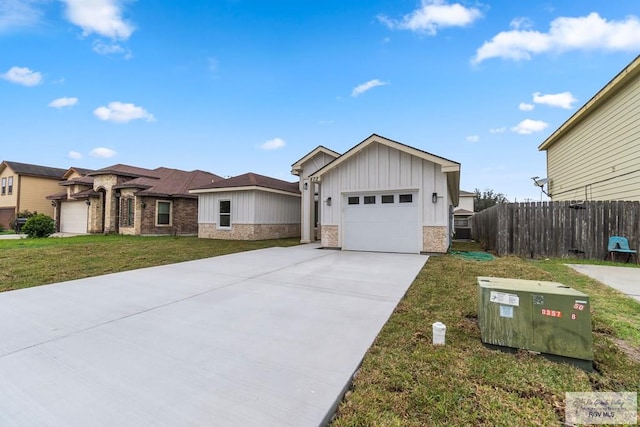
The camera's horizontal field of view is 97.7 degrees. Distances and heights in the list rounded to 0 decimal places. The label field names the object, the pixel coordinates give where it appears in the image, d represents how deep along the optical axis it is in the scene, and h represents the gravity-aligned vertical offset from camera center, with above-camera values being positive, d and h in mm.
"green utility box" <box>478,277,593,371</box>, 2580 -956
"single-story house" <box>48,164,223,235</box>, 17438 +1076
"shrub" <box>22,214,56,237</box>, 15164 -412
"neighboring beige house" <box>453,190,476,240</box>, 22609 -224
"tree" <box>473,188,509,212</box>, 41406 +3746
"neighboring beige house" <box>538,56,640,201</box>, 8891 +3012
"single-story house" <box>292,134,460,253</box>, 9805 +875
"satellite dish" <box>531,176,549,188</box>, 14183 +2110
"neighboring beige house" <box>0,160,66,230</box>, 25266 +2727
